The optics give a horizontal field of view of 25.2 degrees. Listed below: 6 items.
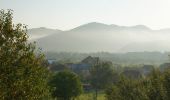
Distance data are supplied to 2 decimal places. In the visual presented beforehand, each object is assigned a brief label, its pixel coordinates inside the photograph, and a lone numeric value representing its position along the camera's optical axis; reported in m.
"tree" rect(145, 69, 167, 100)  38.28
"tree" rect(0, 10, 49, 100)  25.14
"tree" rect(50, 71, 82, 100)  93.21
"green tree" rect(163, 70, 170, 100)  37.41
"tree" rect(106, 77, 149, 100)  52.03
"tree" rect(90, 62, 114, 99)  128.50
